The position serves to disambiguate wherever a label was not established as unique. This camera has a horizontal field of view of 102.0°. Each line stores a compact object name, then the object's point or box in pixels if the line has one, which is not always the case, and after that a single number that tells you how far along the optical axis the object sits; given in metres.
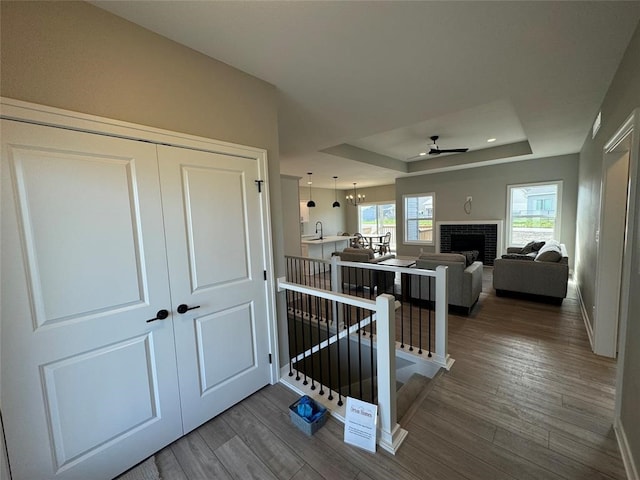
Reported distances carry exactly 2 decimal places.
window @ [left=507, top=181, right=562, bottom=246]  6.13
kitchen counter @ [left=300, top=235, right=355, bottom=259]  7.03
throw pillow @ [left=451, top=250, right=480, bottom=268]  4.10
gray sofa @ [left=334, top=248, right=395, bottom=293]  4.74
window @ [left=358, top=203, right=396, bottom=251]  10.84
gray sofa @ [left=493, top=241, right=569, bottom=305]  3.95
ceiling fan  5.00
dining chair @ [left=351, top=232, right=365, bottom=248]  8.34
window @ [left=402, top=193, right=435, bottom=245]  8.12
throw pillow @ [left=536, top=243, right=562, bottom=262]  4.05
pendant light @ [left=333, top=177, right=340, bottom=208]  8.56
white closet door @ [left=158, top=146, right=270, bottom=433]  1.80
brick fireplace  6.87
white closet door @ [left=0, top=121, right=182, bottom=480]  1.26
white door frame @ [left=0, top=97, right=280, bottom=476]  1.25
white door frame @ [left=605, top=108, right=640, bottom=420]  1.55
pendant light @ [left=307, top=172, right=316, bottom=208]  8.35
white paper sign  1.69
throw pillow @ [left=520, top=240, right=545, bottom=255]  5.40
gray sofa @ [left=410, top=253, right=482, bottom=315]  3.73
